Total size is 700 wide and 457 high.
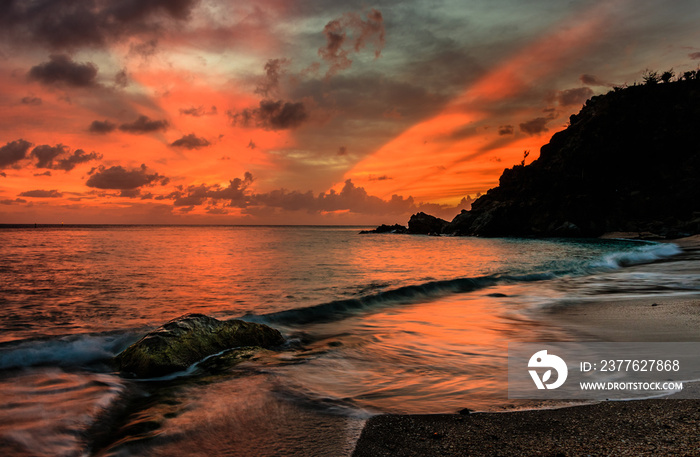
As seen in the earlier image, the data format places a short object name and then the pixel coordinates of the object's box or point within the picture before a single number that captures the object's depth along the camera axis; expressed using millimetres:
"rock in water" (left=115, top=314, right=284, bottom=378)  5637
